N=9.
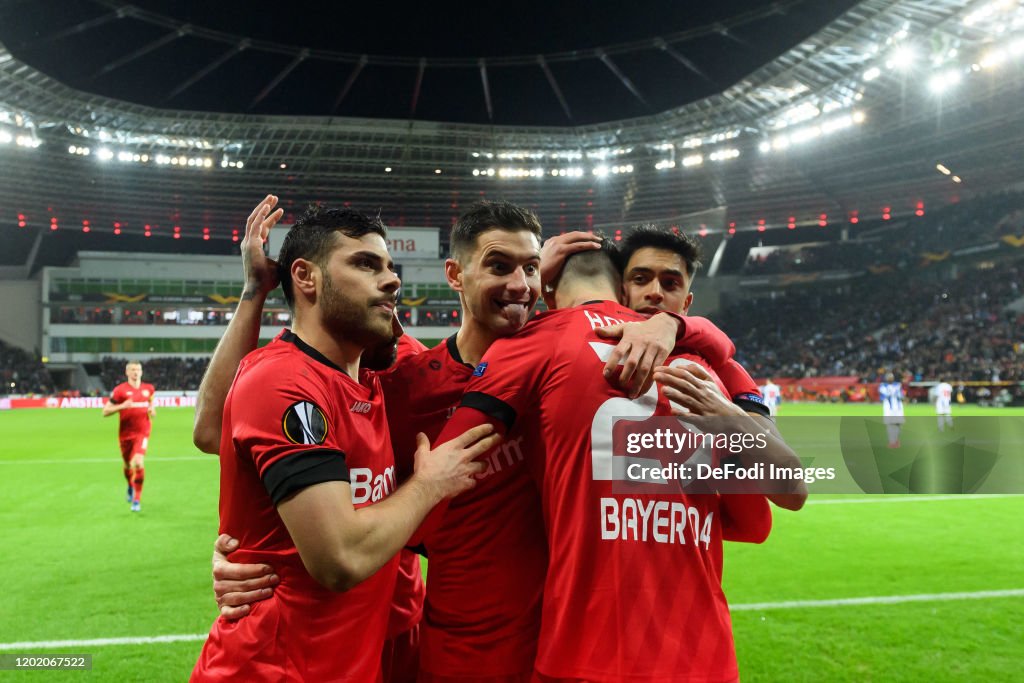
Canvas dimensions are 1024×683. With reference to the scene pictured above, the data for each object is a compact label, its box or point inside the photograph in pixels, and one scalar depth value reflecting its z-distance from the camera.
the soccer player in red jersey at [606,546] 1.84
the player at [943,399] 19.02
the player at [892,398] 16.31
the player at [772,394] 21.91
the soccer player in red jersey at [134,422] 9.12
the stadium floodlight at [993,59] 28.14
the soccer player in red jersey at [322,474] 1.79
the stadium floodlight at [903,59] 28.45
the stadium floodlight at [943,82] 30.06
